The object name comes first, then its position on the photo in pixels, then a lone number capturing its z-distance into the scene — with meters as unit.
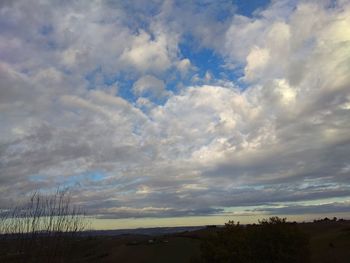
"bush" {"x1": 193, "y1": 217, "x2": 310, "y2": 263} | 36.16
